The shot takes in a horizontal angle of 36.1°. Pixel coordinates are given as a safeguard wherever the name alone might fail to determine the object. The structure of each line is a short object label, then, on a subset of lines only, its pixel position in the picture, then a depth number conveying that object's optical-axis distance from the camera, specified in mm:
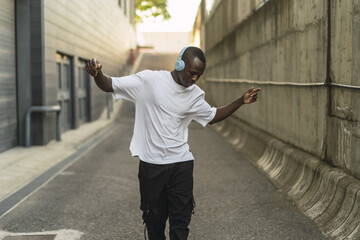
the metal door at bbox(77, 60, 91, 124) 17750
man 3986
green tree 59147
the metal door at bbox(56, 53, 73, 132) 14362
